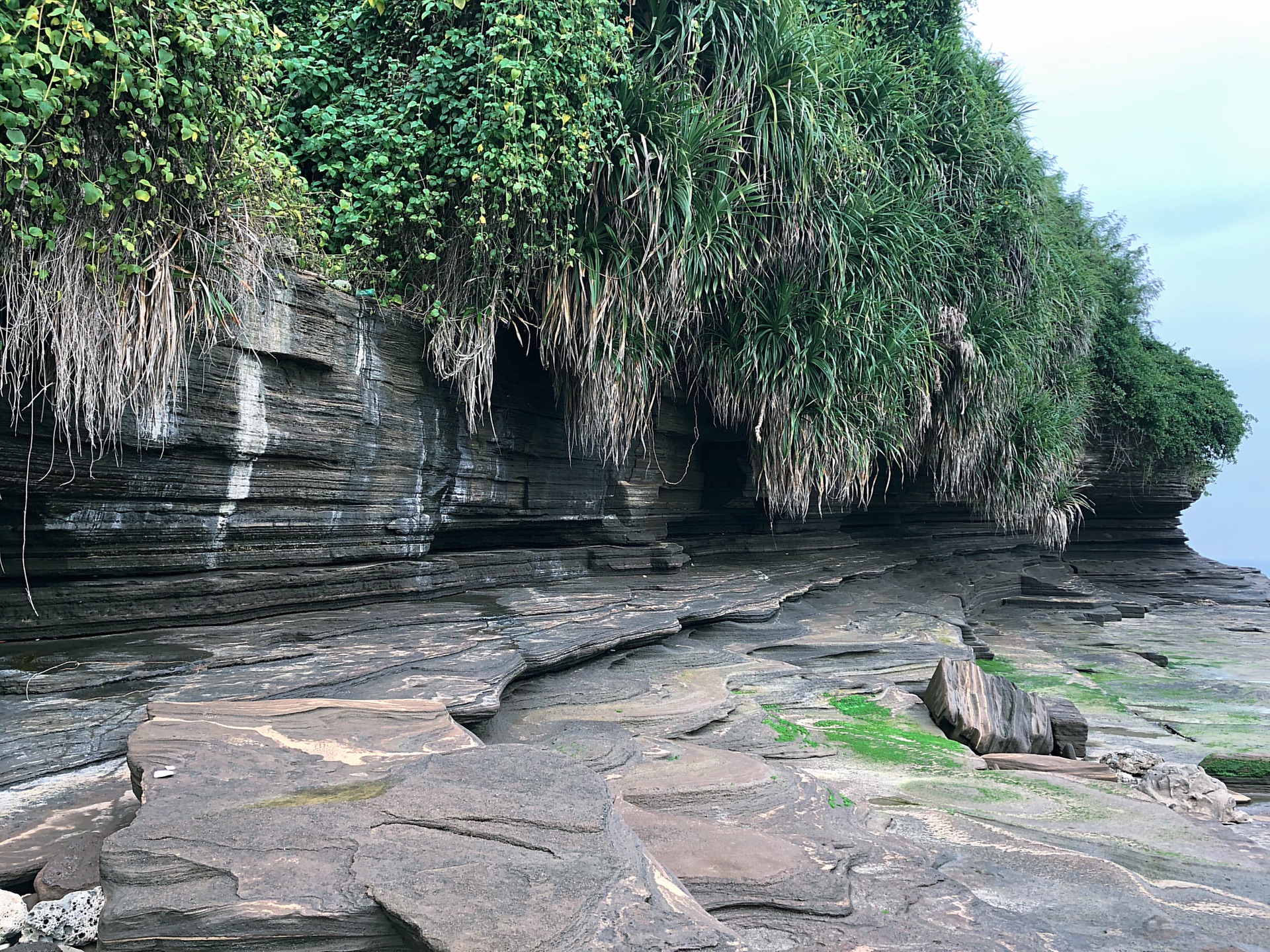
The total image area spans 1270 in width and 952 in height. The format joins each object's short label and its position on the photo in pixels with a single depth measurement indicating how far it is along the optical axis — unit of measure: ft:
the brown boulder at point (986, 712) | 19.39
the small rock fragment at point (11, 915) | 7.97
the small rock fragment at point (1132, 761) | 18.92
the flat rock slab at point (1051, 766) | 17.04
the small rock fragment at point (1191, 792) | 16.25
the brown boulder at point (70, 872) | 8.50
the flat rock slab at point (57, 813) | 9.03
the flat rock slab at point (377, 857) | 6.88
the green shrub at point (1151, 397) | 49.37
